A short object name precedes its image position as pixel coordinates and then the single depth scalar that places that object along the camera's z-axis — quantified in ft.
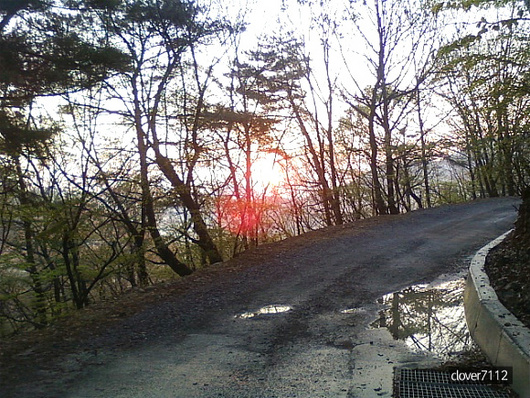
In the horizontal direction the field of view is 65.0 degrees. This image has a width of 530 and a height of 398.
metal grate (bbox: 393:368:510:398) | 10.76
